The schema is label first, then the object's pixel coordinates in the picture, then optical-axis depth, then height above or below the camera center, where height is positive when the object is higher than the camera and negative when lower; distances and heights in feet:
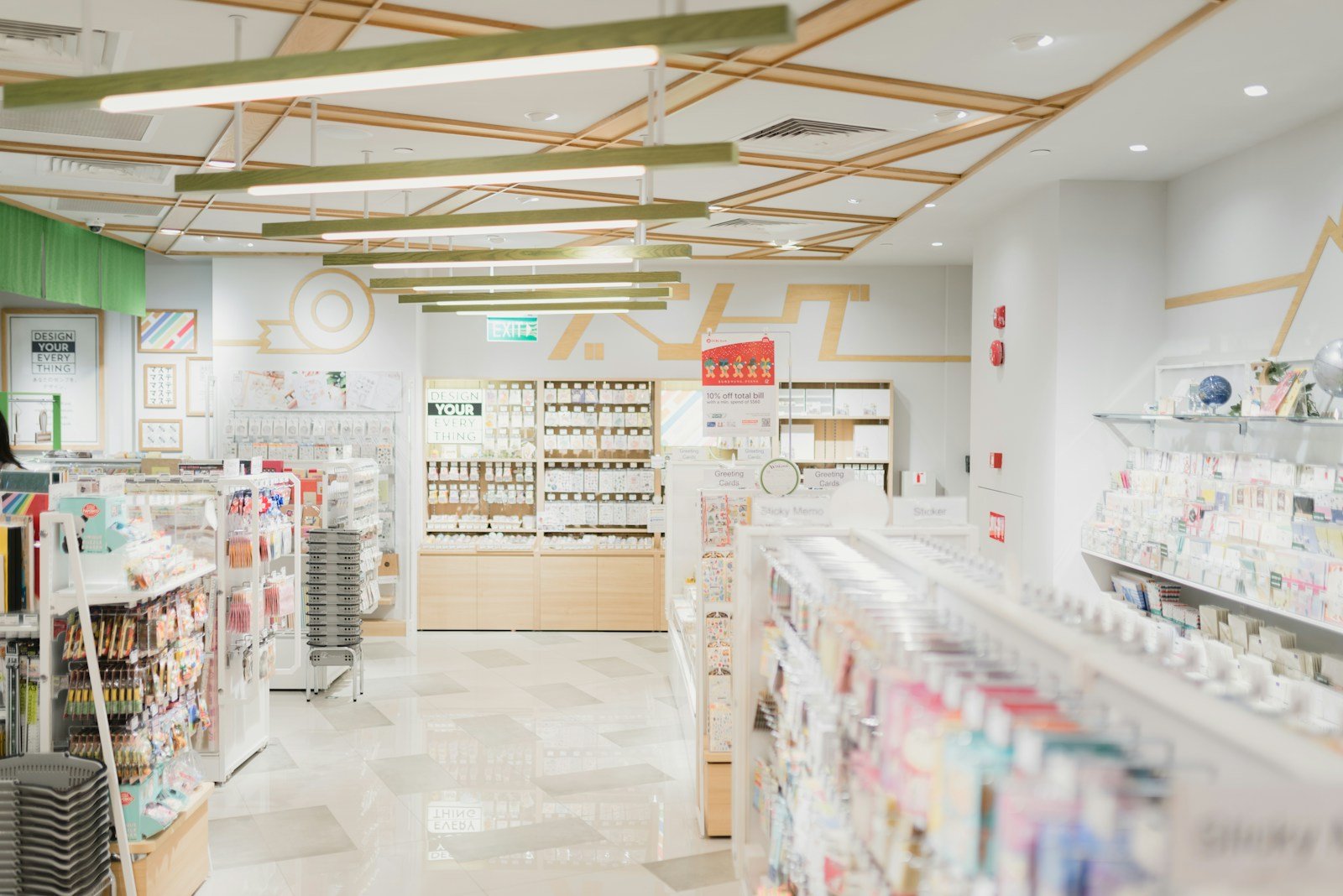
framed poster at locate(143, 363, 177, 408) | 35.68 +1.51
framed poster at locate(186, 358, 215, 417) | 35.50 +1.54
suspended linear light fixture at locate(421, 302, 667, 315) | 24.75 +2.99
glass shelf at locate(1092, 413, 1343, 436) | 15.09 +0.15
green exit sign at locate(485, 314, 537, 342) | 32.58 +3.22
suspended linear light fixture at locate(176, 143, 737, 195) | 11.19 +3.07
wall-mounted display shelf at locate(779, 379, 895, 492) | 33.63 +0.10
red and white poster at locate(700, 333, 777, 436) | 23.71 +1.00
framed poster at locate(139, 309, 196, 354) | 35.70 +3.47
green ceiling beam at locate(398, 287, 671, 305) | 22.99 +3.11
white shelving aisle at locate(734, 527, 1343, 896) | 4.04 -1.43
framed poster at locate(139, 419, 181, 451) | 35.40 -0.21
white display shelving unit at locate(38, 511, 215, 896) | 12.70 -2.31
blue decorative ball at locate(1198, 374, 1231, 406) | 17.76 +0.66
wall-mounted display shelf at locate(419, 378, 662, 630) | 32.58 -2.50
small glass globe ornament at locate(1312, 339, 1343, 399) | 14.40 +0.86
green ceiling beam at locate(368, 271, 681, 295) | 21.29 +3.21
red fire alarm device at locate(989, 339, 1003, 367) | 24.25 +1.81
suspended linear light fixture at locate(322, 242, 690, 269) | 18.72 +3.24
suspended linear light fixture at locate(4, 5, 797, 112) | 7.93 +3.14
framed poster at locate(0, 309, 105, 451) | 35.73 +2.56
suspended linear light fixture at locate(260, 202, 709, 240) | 14.83 +3.11
